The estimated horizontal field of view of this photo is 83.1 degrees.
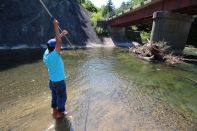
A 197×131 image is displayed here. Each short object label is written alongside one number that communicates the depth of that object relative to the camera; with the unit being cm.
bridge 1032
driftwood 880
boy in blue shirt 297
